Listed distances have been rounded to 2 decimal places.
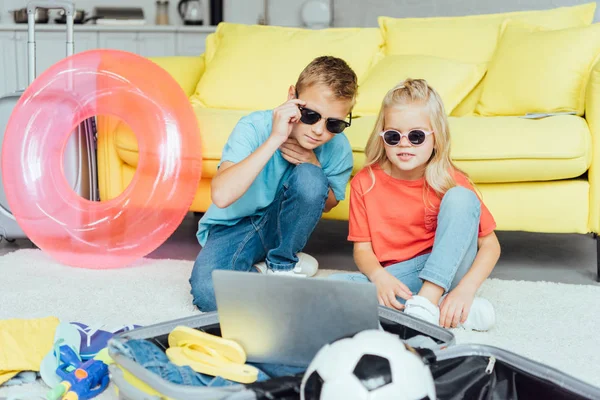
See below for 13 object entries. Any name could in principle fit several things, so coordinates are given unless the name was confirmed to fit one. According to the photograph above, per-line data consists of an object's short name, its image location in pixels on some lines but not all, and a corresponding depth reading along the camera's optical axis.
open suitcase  1.02
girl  1.68
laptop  1.09
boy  1.76
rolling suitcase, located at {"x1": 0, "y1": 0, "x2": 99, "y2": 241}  2.37
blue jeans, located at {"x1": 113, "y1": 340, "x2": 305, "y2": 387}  1.14
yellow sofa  2.19
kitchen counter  4.86
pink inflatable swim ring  2.13
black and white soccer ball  0.94
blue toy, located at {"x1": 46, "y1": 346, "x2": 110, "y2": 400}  1.25
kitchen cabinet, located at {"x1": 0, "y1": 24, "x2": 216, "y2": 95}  4.91
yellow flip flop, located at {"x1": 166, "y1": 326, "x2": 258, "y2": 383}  1.17
